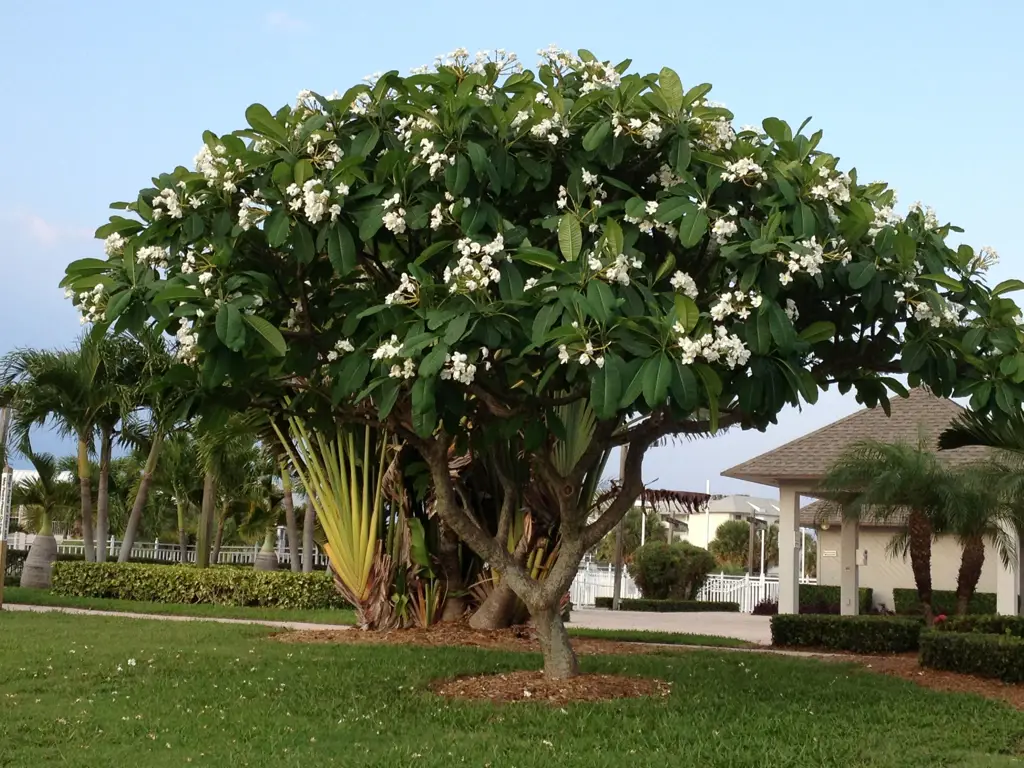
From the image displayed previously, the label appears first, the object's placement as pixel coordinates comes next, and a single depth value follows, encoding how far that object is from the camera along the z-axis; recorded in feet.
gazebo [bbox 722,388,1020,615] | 63.57
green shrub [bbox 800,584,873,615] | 85.71
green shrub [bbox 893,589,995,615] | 78.89
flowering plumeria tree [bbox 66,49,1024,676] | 24.36
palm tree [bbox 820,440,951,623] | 51.16
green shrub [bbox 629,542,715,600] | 105.09
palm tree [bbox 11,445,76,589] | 83.61
